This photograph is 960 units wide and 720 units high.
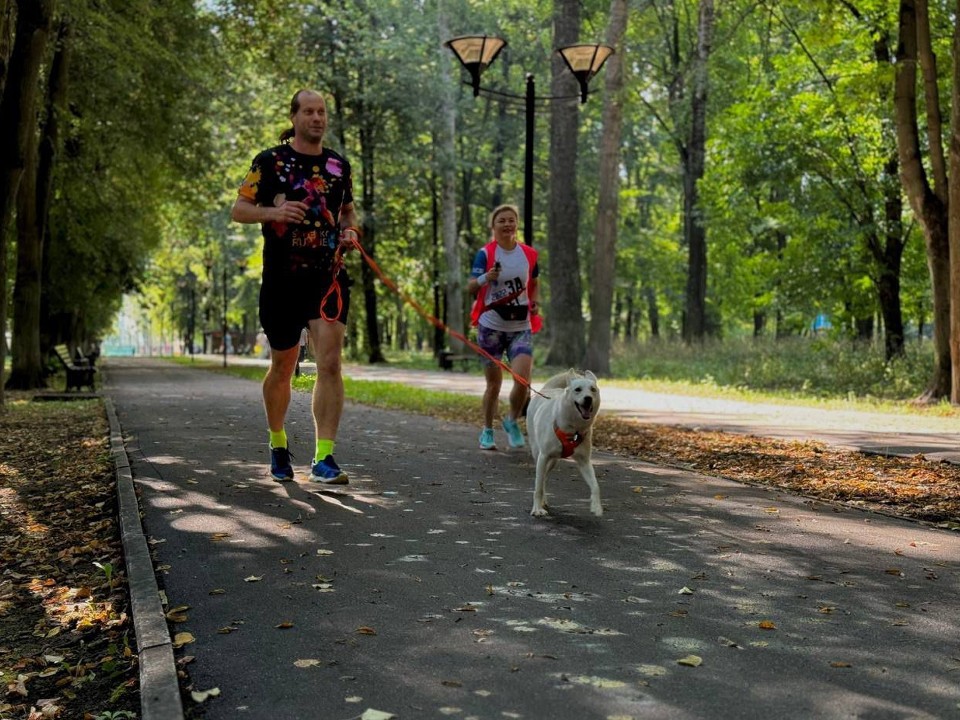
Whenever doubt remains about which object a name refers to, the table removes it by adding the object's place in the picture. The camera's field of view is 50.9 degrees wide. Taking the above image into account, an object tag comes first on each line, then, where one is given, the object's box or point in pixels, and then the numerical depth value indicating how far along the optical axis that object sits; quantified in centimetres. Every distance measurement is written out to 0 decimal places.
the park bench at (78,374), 2038
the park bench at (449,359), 3071
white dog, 606
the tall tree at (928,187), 1534
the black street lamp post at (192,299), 7201
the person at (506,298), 900
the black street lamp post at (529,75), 1488
